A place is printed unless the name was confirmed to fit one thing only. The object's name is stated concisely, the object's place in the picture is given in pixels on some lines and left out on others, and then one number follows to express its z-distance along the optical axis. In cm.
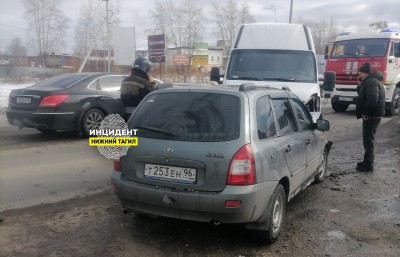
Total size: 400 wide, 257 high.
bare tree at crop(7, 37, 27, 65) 6781
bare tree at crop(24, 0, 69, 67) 4781
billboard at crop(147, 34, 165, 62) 2467
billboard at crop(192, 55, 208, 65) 3616
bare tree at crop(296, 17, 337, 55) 7444
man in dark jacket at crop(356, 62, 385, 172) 643
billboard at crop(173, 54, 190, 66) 3791
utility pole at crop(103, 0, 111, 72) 2969
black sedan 815
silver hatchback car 333
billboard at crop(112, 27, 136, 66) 2661
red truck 1324
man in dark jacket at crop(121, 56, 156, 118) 582
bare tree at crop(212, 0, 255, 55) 5088
